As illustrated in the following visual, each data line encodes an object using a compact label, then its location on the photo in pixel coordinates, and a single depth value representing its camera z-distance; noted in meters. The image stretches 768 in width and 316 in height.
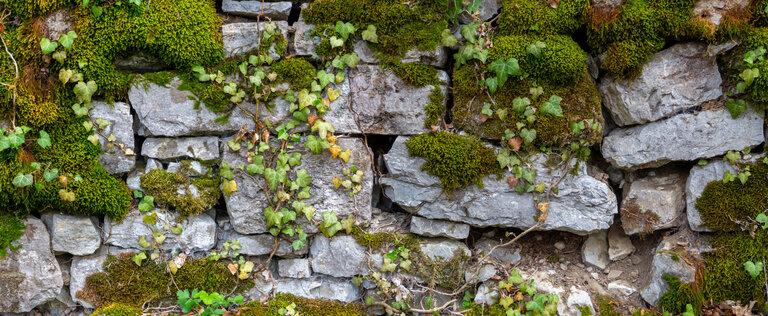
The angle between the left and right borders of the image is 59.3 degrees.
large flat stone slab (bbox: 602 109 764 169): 3.94
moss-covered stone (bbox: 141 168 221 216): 4.04
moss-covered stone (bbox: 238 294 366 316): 4.06
